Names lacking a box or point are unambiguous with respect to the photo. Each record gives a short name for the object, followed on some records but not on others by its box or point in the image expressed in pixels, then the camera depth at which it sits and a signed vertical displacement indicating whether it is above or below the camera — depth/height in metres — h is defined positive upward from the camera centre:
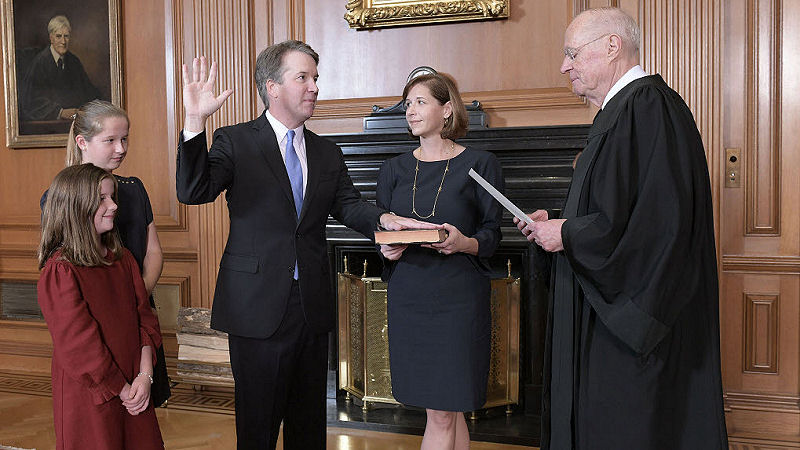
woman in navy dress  2.82 -0.30
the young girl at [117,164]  2.69 +0.17
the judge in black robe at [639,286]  2.05 -0.25
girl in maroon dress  2.32 -0.38
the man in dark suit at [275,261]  2.49 -0.19
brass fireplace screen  4.20 -0.84
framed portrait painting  5.28 +1.18
